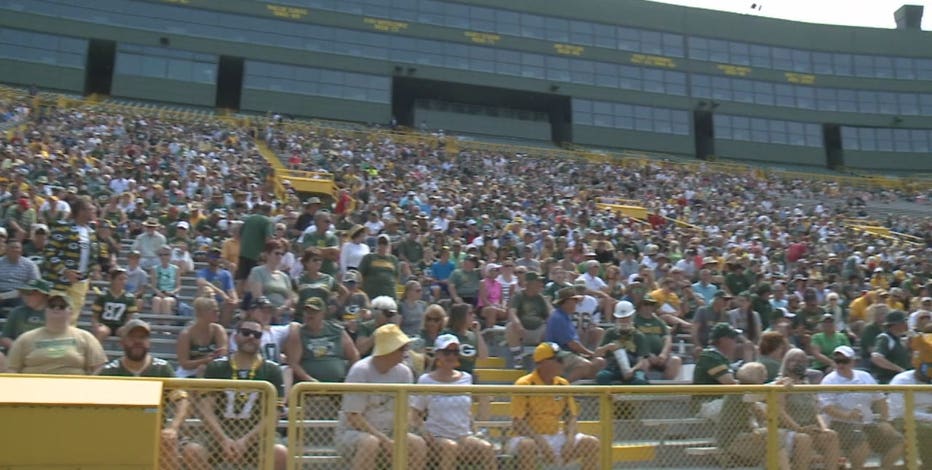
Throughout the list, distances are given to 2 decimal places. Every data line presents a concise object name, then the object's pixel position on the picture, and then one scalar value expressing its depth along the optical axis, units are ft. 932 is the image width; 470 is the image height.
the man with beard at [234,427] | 13.46
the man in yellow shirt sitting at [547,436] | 15.06
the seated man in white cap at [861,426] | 17.56
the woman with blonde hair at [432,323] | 23.22
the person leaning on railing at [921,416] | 18.49
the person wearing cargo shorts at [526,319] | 27.58
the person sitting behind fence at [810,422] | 17.12
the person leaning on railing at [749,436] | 16.76
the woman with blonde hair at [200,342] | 19.89
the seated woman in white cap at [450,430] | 14.66
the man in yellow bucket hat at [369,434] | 14.21
